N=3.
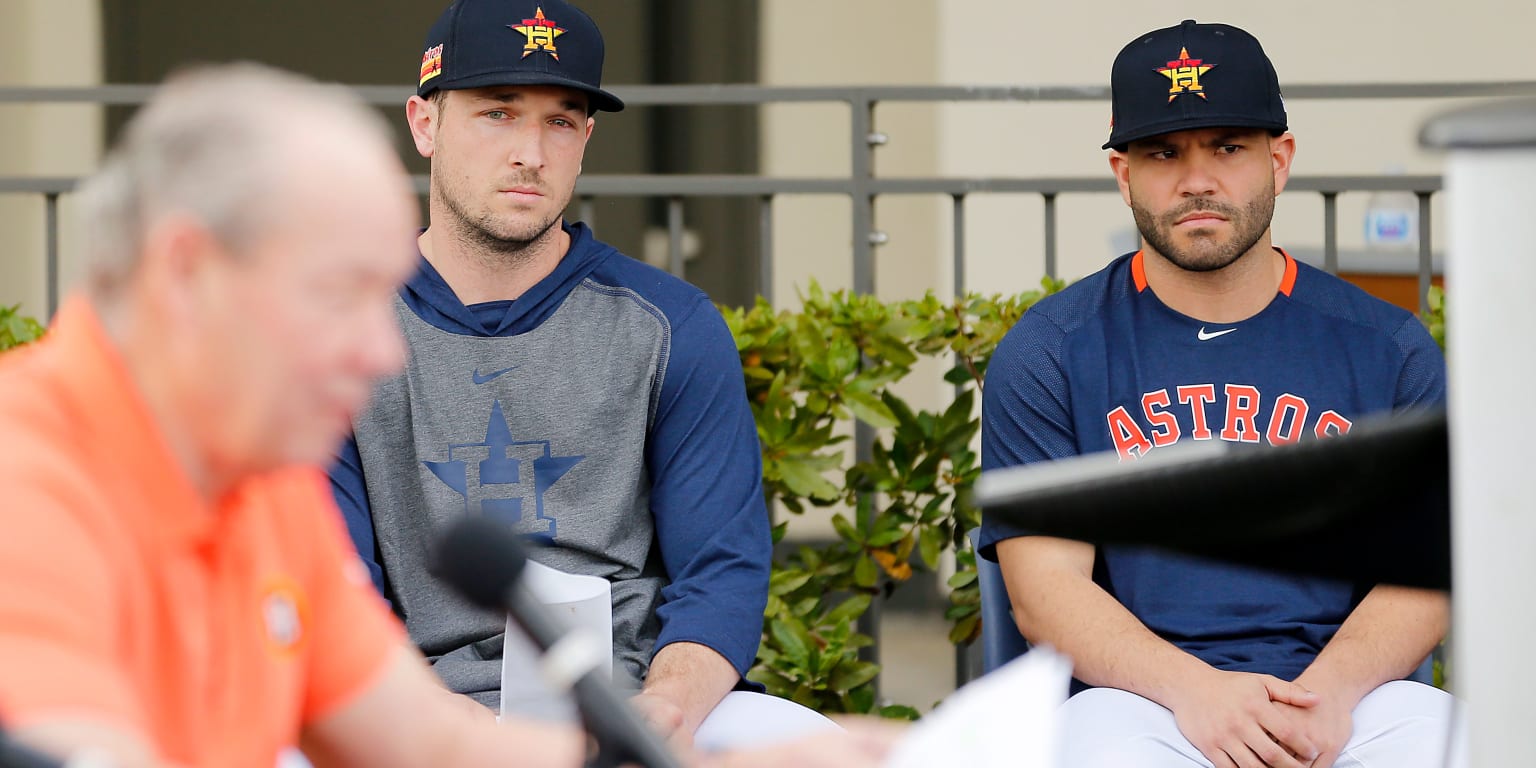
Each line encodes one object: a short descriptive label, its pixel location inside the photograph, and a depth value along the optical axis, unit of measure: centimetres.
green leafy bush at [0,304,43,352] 749
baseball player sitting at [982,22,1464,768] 508
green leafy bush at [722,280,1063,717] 739
